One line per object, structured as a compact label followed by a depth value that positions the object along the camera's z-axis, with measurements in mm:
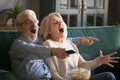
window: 4578
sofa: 2828
